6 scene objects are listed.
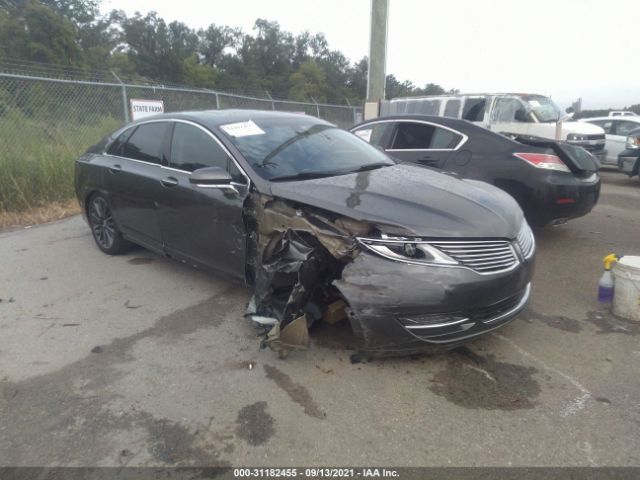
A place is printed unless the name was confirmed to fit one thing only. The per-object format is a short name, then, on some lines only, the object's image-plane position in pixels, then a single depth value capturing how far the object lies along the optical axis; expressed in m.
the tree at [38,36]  31.48
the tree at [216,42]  59.66
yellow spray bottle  3.80
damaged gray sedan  2.82
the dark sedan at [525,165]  5.02
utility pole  12.88
